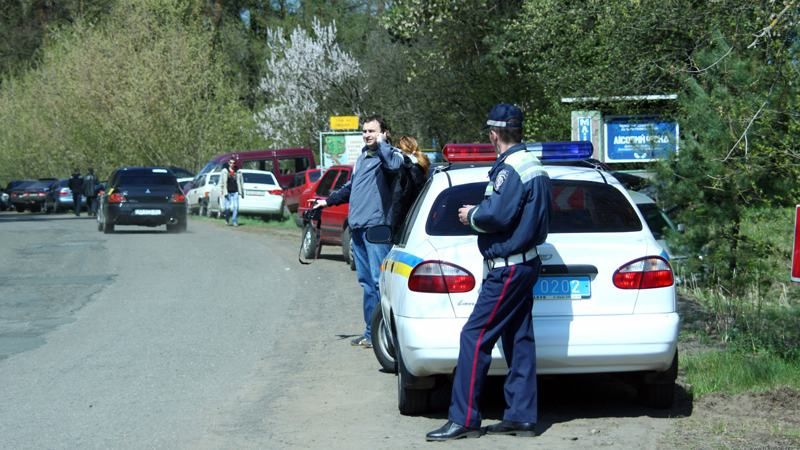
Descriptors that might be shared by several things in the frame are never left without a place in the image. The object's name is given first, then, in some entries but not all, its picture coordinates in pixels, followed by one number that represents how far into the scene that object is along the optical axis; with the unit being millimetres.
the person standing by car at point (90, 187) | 48638
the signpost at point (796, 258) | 7113
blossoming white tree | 50469
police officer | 7074
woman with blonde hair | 10211
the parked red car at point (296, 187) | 36688
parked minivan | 44812
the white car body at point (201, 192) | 44438
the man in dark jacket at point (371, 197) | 10320
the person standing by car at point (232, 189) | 36219
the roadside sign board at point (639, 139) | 14344
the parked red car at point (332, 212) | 20250
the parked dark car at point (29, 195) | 63906
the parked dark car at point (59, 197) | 58969
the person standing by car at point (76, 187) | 52375
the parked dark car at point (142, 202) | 32812
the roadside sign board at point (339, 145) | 36125
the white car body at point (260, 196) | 38906
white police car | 7453
